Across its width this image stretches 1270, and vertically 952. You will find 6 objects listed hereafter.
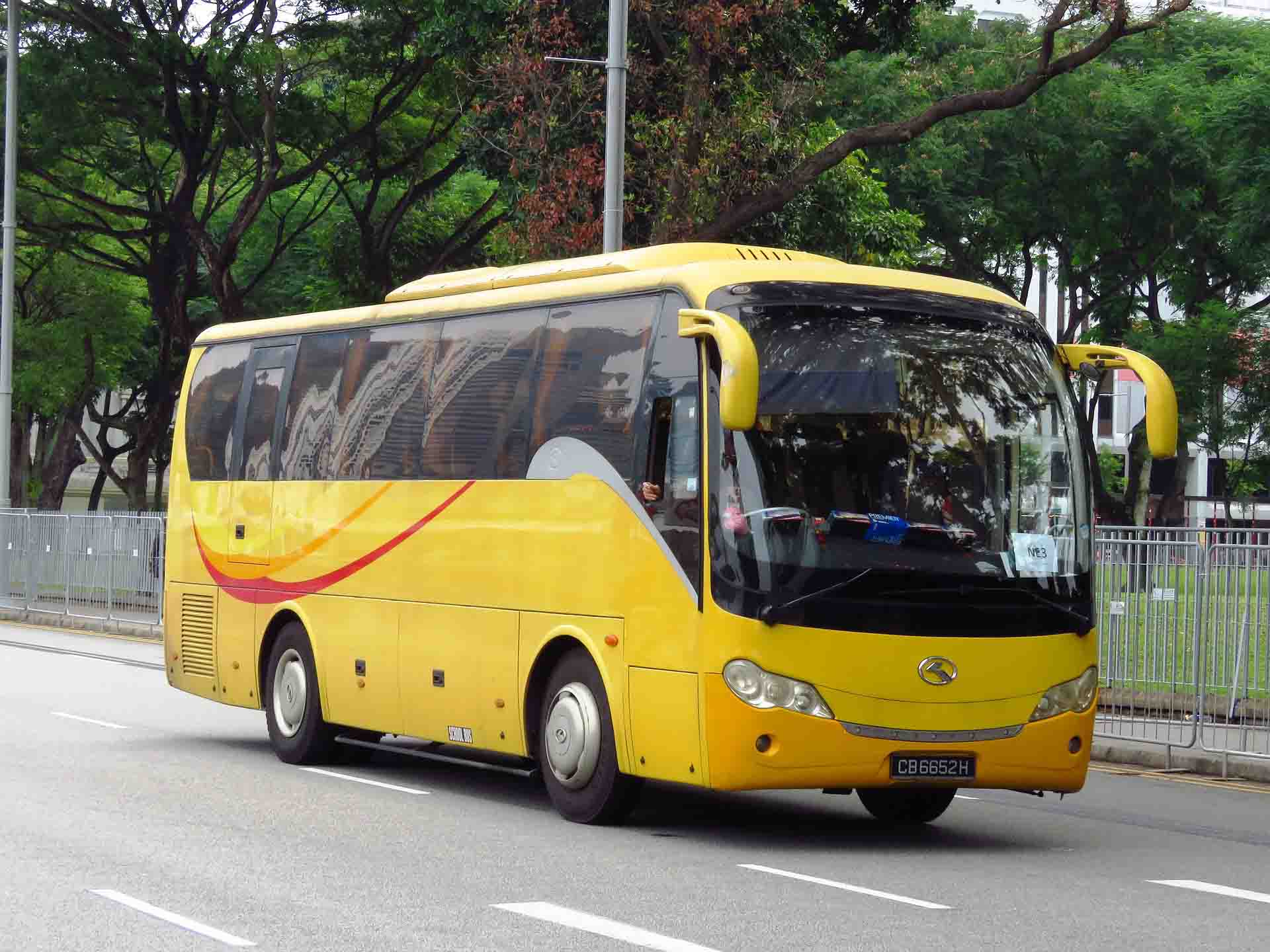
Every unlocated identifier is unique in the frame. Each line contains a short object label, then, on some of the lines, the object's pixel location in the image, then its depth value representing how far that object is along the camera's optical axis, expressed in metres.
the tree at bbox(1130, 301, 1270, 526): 39.97
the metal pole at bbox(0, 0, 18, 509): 34.81
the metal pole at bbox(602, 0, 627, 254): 19.19
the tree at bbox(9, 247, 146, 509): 46.75
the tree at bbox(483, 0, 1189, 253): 22.34
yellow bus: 10.61
